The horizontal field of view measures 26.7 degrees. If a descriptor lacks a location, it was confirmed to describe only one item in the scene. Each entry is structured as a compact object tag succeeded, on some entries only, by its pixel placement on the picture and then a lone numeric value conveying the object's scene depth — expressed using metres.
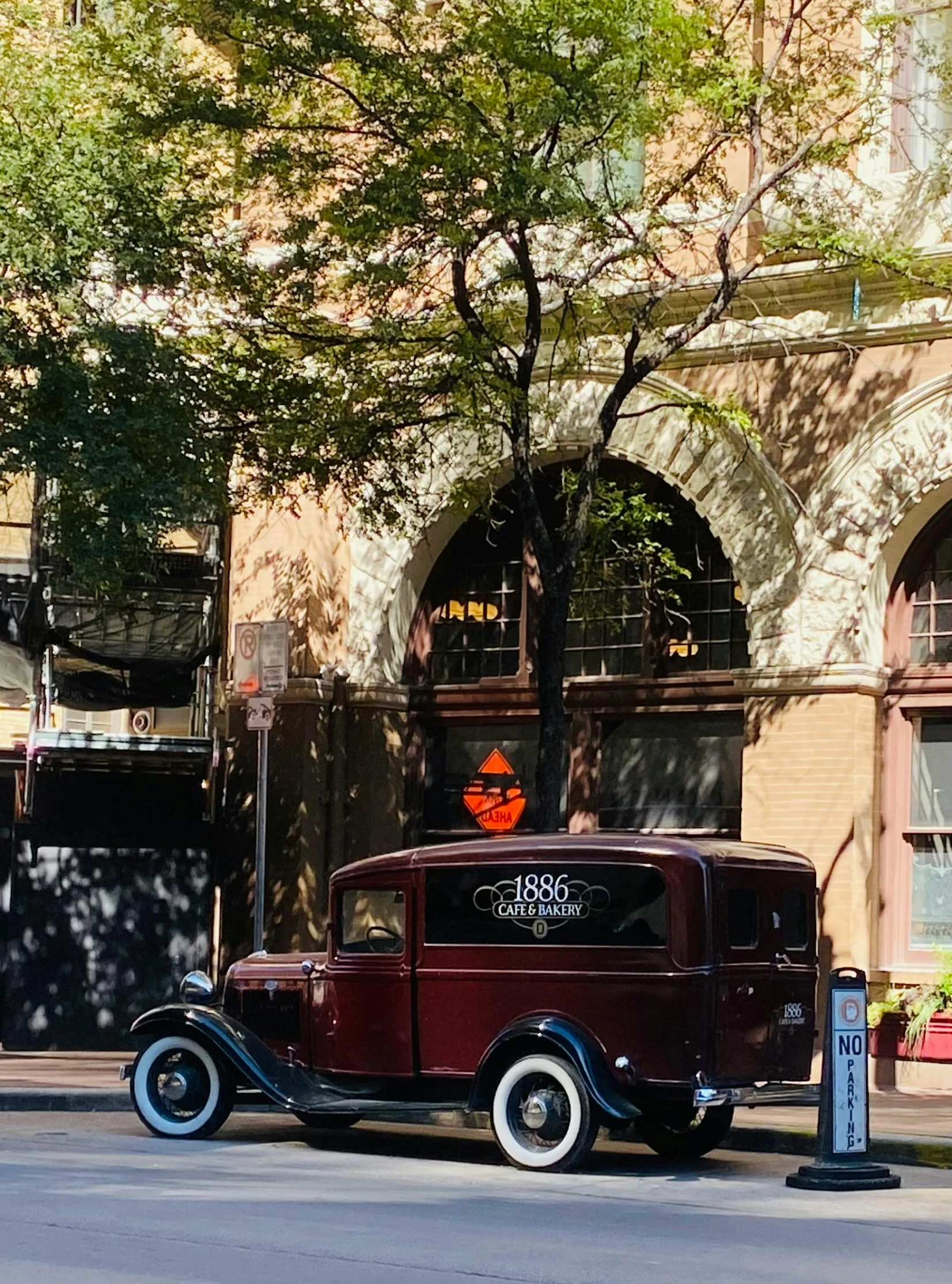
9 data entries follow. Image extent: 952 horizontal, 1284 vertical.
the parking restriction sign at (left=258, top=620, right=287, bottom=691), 15.95
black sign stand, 11.07
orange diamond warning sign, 19.08
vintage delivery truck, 11.80
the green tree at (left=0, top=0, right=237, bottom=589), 15.02
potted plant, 16.02
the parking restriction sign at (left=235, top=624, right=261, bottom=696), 16.25
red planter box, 16.03
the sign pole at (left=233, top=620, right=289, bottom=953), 15.71
